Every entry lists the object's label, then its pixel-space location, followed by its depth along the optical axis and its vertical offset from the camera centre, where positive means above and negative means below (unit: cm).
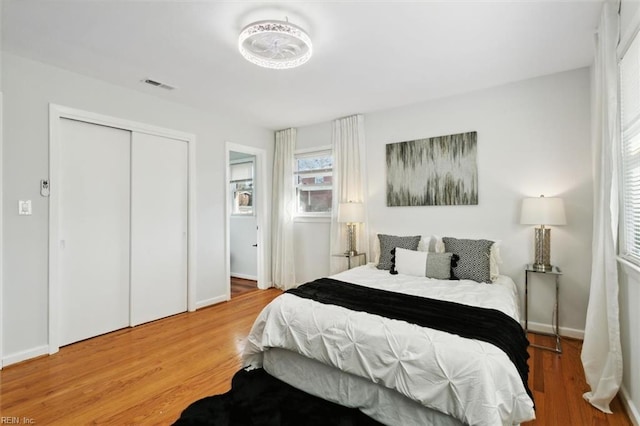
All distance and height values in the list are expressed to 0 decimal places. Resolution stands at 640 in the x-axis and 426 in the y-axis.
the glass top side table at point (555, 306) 274 -88
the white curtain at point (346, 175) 420 +50
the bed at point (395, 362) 145 -86
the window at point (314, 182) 468 +44
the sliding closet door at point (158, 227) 344 -22
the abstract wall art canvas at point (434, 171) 345 +48
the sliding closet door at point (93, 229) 293 -22
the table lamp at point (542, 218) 272 -6
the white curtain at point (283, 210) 486 -1
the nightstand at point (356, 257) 400 -64
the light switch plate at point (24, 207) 261 +0
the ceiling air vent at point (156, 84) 312 +133
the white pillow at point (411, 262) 306 -53
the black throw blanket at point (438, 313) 167 -67
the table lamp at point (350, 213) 394 -4
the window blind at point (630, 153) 177 +37
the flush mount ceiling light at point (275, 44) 206 +124
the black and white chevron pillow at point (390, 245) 342 -40
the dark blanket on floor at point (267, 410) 179 -127
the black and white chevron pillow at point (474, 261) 287 -48
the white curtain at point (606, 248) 193 -24
